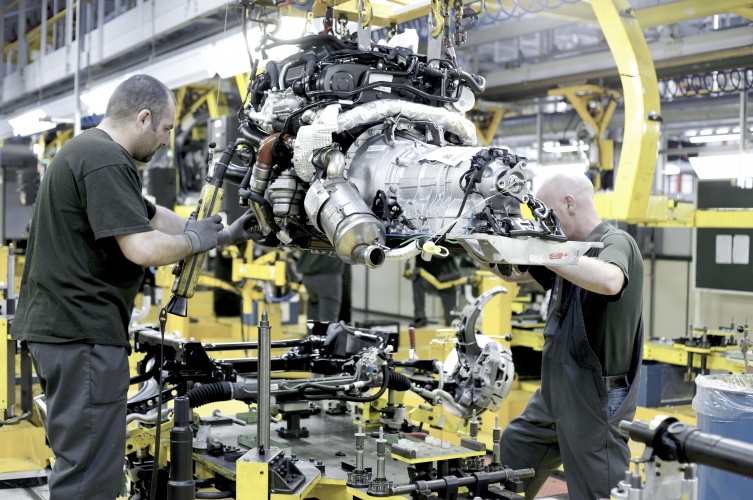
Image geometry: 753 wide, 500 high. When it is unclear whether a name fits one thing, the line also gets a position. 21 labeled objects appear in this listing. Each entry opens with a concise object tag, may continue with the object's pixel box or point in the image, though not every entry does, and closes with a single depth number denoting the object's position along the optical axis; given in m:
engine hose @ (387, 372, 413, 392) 3.96
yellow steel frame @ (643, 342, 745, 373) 6.31
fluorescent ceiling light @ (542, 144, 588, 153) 10.40
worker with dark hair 2.83
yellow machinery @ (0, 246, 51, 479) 5.17
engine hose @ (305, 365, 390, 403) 3.76
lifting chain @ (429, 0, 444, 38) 3.53
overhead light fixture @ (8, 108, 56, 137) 8.60
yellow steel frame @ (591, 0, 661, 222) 5.70
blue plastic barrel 3.47
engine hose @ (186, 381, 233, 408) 3.49
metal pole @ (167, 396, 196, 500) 2.63
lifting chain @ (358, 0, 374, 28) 3.75
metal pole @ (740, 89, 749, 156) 7.62
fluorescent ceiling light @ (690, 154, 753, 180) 6.40
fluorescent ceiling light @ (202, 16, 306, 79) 5.62
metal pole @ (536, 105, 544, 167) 12.05
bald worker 3.36
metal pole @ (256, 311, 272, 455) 2.82
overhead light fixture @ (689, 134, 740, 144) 12.57
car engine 2.81
